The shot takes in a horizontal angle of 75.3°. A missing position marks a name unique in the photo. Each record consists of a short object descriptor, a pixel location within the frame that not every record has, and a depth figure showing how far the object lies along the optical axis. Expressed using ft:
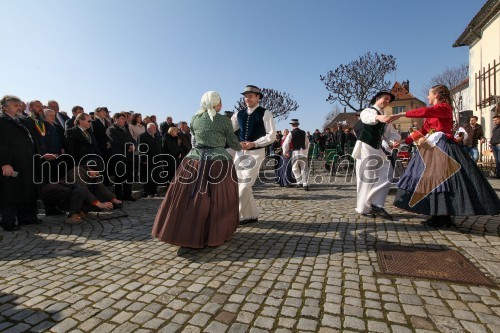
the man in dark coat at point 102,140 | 24.86
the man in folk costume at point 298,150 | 32.12
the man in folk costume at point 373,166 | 17.40
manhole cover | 9.31
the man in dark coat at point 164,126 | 35.32
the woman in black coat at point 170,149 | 29.78
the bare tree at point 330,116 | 271.43
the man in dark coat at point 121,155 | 24.76
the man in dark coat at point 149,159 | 27.30
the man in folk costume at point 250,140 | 16.20
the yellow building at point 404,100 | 195.31
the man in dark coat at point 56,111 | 25.14
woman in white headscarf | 11.86
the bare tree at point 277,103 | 139.85
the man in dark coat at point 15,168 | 15.69
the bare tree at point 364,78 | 106.73
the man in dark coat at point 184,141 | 31.27
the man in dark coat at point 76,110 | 24.47
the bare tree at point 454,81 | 130.97
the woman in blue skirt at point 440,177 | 13.55
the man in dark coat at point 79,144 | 19.42
